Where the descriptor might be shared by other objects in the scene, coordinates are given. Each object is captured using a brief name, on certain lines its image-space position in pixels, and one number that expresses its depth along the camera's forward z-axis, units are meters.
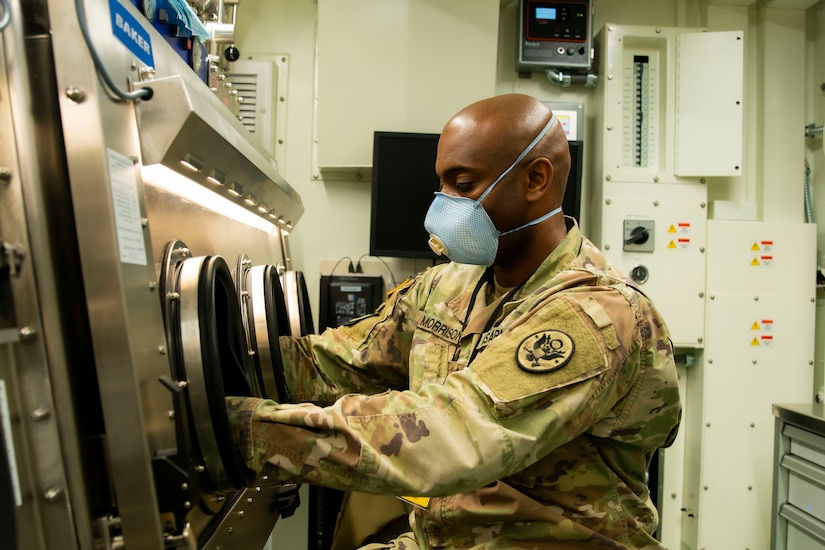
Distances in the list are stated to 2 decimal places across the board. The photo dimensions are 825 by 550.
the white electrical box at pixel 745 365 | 2.78
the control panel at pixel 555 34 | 2.77
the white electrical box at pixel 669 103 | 2.75
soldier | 0.99
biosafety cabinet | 0.74
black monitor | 2.59
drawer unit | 2.29
